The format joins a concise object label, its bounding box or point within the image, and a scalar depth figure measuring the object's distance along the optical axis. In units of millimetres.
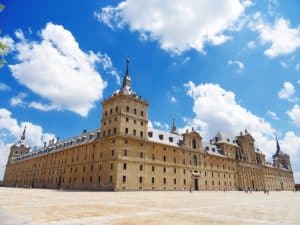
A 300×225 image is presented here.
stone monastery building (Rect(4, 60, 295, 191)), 50875
